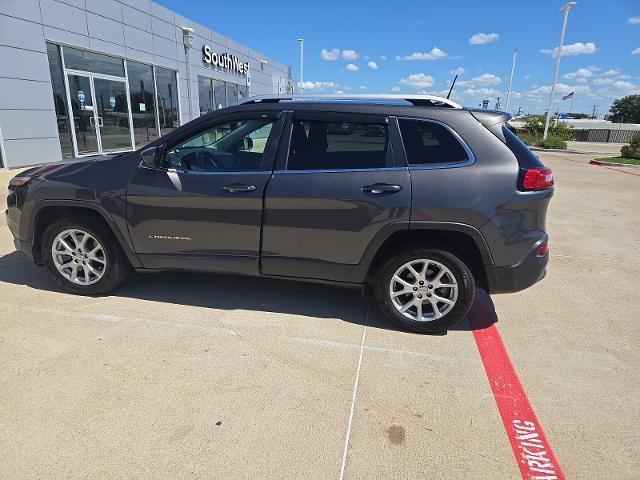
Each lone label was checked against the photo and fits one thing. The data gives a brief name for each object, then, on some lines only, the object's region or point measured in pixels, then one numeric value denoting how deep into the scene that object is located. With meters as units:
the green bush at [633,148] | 18.91
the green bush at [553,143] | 27.50
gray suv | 3.01
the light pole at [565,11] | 25.48
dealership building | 9.93
